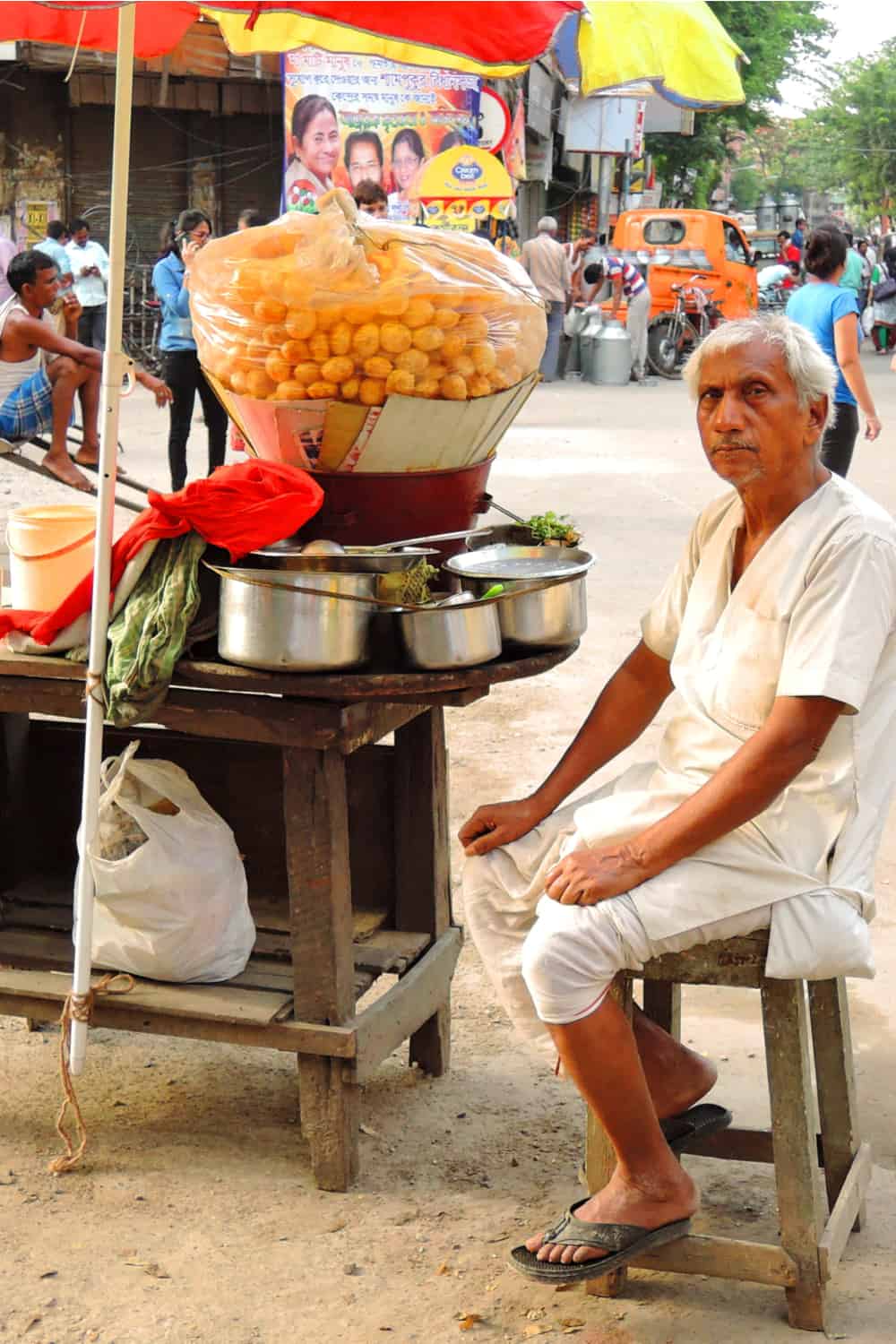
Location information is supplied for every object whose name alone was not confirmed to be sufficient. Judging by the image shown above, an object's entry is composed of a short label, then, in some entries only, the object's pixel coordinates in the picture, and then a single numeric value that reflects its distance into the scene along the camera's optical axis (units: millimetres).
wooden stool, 2396
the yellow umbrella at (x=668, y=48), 4875
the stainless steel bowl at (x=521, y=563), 2766
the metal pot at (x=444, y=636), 2584
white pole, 2732
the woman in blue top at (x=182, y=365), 9867
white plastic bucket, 2945
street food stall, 2643
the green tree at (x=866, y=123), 51406
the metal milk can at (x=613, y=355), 19094
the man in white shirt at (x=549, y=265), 17391
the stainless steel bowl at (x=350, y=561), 2637
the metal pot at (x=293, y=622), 2551
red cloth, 2656
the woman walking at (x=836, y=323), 7320
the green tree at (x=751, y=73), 37188
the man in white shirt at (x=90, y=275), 14641
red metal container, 2984
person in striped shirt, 19141
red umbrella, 3316
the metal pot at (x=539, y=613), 2730
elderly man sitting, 2340
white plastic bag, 2934
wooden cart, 2732
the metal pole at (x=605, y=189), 28848
